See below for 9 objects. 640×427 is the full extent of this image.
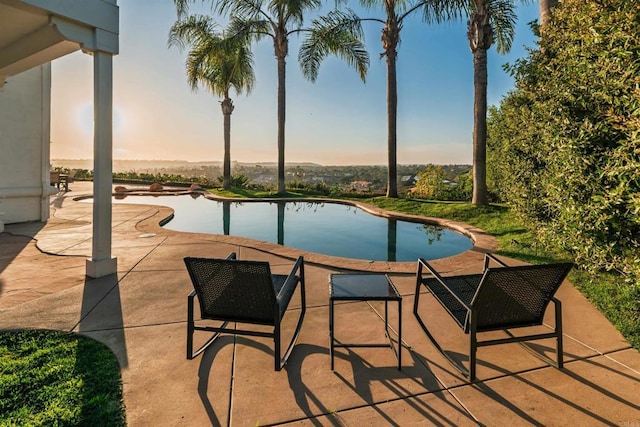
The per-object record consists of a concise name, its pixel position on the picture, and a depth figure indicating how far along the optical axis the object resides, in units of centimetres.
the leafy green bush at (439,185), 1548
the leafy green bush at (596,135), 236
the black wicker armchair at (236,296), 229
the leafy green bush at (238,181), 1998
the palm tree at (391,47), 1256
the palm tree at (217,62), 1541
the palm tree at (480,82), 946
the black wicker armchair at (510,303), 224
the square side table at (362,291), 245
